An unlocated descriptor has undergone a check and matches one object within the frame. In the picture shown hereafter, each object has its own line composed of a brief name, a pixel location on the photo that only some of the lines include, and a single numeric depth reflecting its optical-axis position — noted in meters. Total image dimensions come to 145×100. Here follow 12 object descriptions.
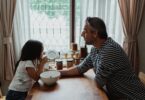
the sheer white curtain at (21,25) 2.79
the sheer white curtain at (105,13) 2.85
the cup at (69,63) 2.36
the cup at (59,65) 2.23
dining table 1.58
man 1.73
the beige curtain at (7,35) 2.69
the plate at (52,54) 2.52
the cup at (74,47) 2.77
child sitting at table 2.07
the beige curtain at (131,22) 2.77
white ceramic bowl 1.76
